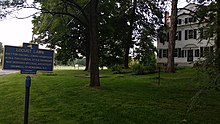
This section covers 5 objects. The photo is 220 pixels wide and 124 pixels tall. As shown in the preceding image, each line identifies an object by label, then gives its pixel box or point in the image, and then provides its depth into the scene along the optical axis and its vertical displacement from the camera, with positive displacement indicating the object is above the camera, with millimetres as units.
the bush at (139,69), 14640 -364
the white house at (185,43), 23545 +3342
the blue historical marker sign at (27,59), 4016 +116
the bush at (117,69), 16139 -444
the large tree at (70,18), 8236 +2516
